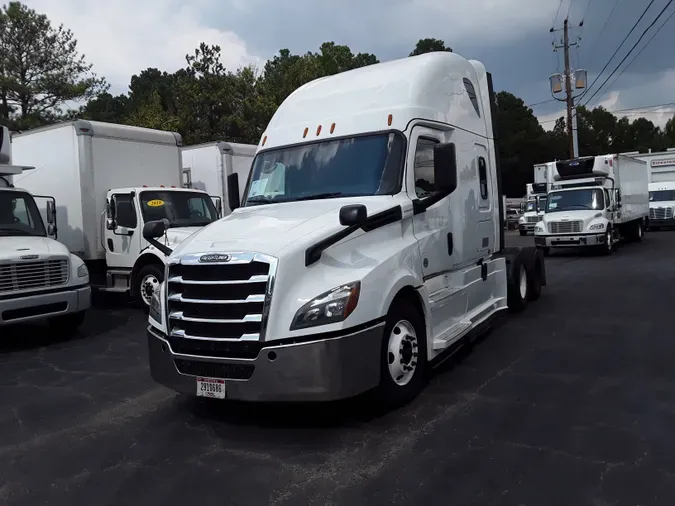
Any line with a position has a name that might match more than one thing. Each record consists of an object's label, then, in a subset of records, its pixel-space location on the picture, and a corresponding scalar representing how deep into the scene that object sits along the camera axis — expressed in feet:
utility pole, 109.09
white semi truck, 14.61
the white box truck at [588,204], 61.21
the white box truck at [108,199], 36.58
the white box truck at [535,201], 90.72
